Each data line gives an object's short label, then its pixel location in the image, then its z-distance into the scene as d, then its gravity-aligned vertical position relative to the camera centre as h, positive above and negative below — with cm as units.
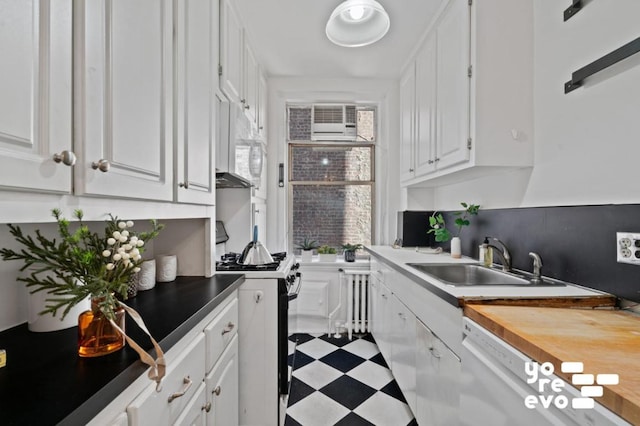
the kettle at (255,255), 187 -27
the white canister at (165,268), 153 -29
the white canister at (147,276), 137 -29
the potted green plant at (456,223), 217 -12
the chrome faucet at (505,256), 169 -25
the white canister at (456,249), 229 -28
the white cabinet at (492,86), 167 +69
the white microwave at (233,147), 174 +40
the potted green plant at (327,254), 312 -44
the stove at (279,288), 170 -43
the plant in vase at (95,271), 65 -14
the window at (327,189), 334 +24
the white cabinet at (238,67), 177 +99
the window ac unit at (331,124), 332 +94
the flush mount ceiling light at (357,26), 184 +113
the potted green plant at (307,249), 313 -40
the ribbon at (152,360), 67 -33
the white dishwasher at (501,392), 67 -49
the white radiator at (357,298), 296 -84
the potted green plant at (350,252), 315 -42
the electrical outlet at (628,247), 110 -13
